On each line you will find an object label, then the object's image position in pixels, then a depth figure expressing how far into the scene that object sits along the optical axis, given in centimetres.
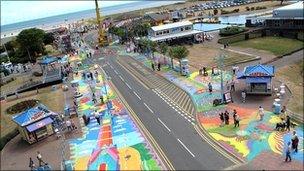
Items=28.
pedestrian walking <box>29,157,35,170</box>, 2271
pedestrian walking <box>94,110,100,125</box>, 2874
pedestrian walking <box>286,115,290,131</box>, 2255
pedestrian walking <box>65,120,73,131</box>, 2804
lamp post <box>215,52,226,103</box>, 2904
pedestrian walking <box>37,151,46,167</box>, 2269
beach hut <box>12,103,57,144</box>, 2661
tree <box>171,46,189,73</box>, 3950
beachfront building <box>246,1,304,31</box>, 4895
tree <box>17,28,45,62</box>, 6520
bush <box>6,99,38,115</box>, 3423
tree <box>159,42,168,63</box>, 4534
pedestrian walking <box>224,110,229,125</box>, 2467
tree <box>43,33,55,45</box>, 8135
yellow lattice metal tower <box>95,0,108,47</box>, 7189
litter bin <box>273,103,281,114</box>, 2503
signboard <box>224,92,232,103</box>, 2863
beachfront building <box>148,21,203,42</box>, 5830
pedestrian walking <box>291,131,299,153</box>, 1978
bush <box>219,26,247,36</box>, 5733
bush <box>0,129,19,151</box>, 2665
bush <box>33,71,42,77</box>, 5086
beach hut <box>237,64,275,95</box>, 2904
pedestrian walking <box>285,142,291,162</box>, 1900
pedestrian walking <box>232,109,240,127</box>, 2410
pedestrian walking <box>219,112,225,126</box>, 2507
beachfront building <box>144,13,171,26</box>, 7849
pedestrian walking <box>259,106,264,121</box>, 2457
